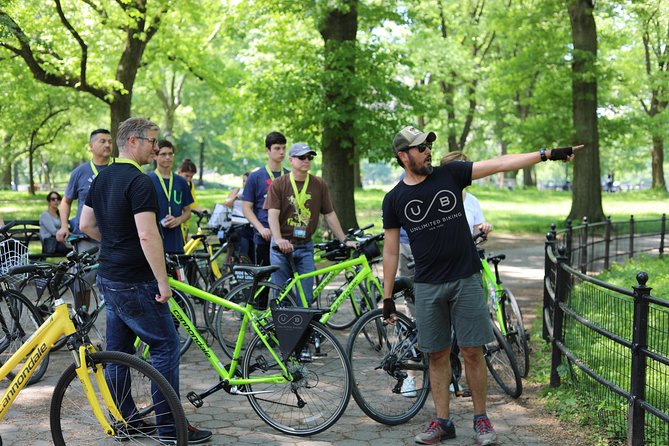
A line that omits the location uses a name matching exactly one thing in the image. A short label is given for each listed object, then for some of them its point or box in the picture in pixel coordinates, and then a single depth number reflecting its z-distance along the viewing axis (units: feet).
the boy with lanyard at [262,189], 26.45
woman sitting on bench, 38.86
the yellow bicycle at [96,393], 14.52
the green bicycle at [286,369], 17.62
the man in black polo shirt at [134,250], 15.88
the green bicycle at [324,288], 21.66
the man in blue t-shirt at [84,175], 26.03
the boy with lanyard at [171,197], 26.14
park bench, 36.98
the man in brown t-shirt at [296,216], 24.63
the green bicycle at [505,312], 22.31
